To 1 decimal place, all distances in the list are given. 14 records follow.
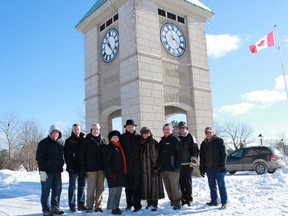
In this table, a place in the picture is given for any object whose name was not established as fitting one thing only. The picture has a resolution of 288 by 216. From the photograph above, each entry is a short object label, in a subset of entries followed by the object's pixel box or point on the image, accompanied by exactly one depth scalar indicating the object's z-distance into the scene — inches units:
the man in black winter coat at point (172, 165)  279.6
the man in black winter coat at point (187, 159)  297.1
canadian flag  638.5
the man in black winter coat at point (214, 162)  284.7
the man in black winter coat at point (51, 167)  268.1
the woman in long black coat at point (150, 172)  281.2
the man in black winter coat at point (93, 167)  283.4
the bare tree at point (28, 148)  1305.4
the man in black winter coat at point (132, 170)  280.2
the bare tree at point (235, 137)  2440.7
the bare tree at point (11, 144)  1602.6
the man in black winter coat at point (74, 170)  292.0
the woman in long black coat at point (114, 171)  270.7
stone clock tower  521.0
